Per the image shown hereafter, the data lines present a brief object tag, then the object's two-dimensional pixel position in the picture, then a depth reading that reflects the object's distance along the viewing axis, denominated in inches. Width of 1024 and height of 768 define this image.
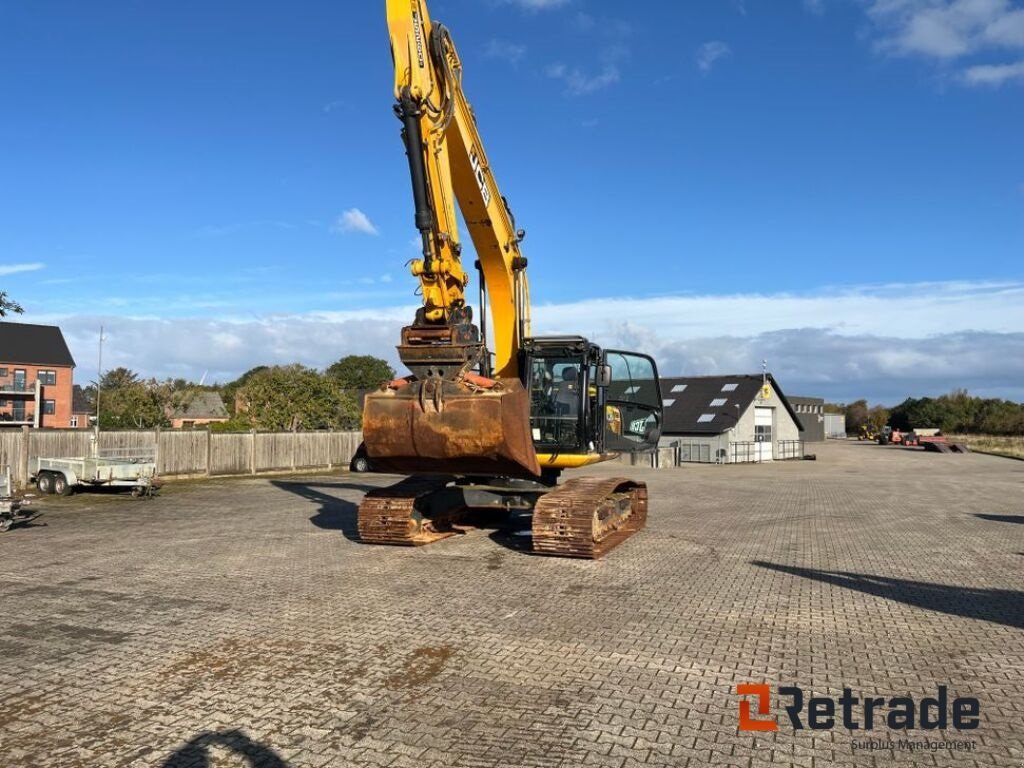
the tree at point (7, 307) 774.5
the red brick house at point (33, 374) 2463.1
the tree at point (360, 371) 3673.7
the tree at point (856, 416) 4307.1
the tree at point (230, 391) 3502.7
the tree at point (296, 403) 1781.5
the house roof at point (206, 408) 3110.7
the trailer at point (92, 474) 788.0
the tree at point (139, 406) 1760.6
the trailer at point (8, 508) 551.8
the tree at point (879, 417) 4137.8
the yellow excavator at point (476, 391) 376.8
